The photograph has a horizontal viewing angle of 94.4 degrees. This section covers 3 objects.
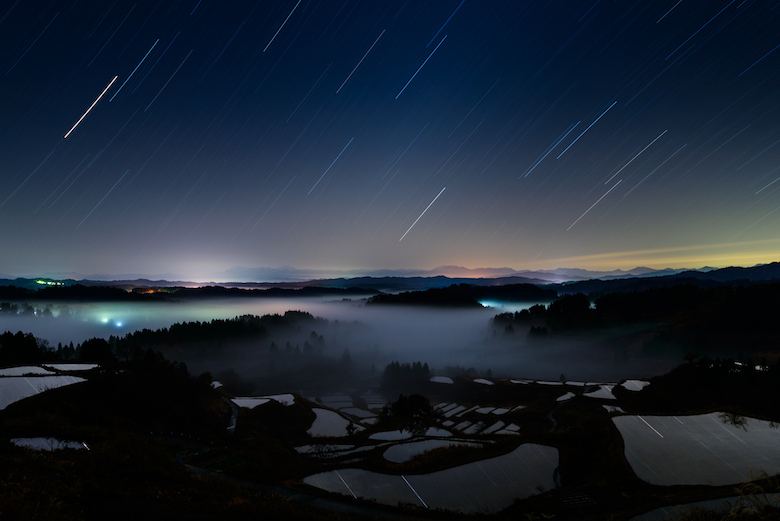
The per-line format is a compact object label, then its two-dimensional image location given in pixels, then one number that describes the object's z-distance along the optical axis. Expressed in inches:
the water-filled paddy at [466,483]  1186.0
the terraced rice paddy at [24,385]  1773.7
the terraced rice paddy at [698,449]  1115.3
